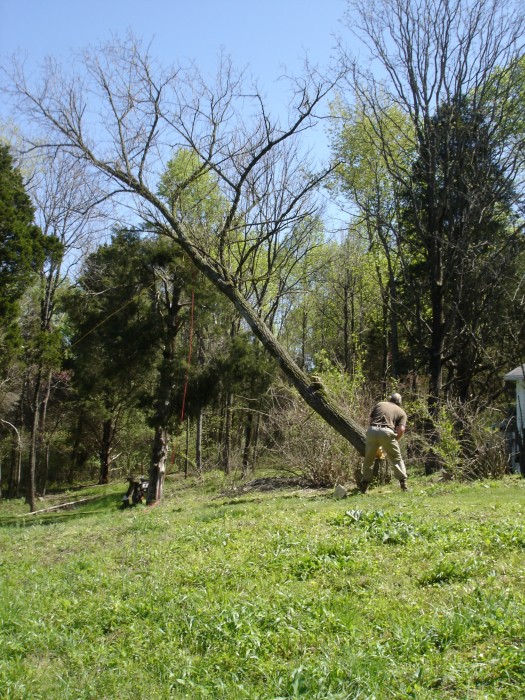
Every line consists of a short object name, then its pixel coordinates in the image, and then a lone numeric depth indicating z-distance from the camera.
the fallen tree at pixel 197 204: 14.28
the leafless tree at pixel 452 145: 17.12
